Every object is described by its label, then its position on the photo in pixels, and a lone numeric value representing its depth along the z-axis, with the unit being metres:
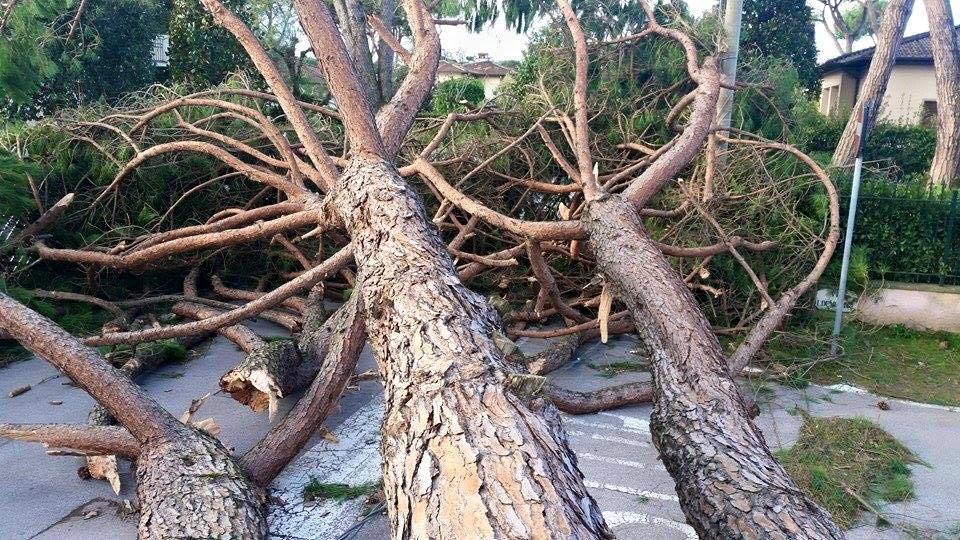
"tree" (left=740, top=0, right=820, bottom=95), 14.16
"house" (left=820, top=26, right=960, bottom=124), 16.67
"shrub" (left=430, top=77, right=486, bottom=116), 7.91
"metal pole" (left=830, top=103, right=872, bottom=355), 5.15
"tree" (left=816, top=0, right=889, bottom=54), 30.19
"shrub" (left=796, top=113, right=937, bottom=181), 13.57
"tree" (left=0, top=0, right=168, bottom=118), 10.02
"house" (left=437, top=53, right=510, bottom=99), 17.35
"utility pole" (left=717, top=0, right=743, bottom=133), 5.63
